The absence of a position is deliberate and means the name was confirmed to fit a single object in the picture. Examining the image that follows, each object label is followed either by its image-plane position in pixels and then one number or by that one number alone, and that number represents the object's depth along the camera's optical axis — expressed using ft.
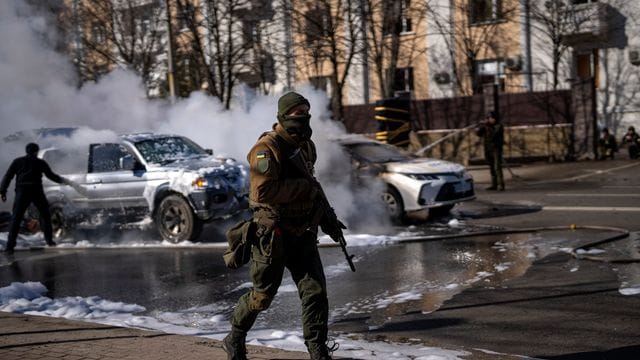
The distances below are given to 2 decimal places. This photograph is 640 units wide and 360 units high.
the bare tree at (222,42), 73.41
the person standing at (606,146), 82.23
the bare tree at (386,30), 83.56
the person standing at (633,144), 80.79
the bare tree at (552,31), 97.96
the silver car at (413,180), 42.60
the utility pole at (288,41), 81.51
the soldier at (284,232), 17.34
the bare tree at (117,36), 73.56
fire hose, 35.43
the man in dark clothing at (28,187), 42.11
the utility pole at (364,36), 79.92
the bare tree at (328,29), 77.25
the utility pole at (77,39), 67.87
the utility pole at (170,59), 67.92
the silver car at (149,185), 40.91
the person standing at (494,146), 57.62
